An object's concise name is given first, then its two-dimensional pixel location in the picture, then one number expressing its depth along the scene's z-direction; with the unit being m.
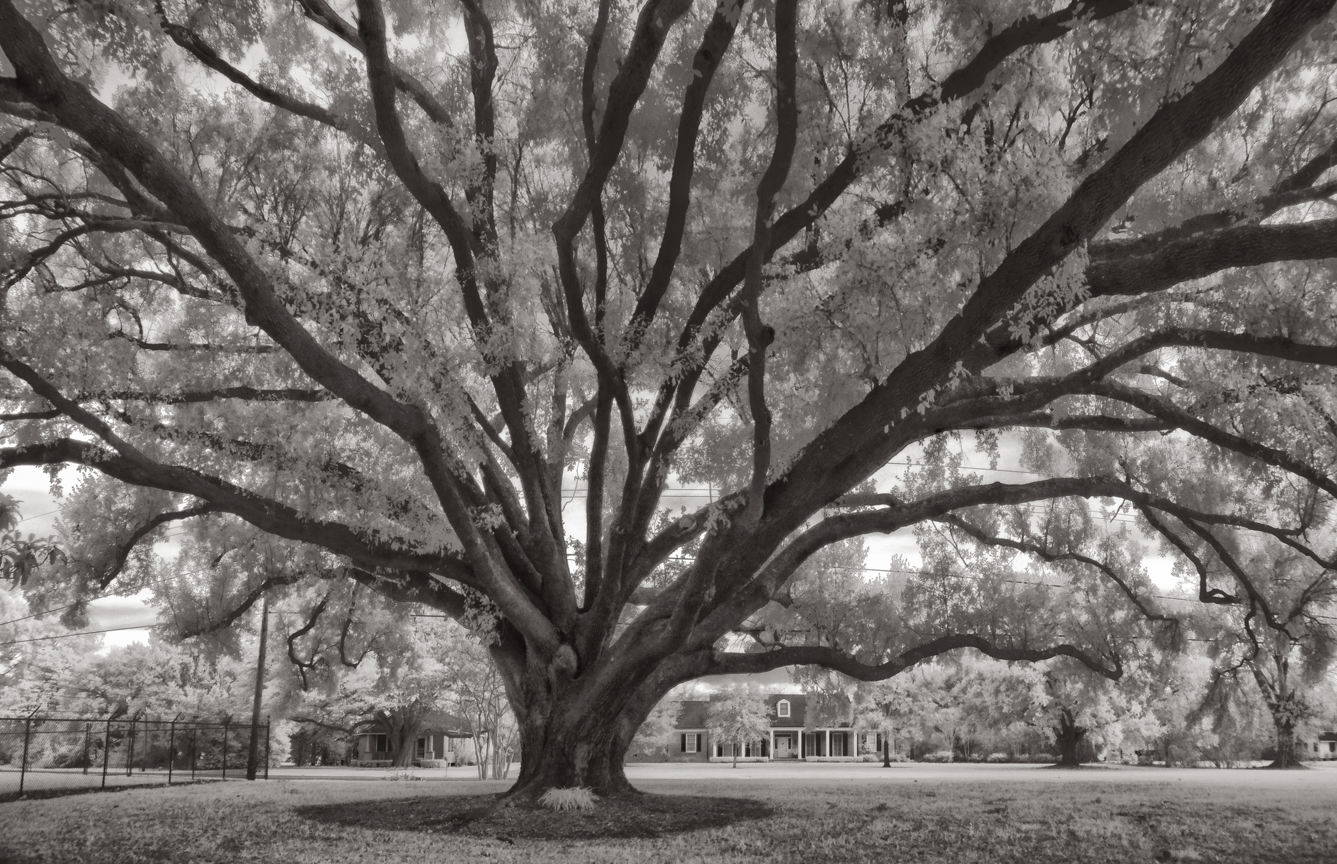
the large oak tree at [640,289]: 7.04
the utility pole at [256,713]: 23.28
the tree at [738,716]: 57.03
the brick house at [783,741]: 71.38
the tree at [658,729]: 53.59
